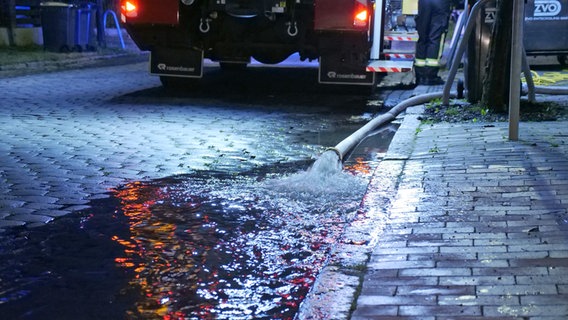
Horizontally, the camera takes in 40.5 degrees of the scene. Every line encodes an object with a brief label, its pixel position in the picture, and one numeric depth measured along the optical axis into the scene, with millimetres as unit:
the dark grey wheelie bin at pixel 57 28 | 19250
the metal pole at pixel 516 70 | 7117
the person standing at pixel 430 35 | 13422
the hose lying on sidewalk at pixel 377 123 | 6957
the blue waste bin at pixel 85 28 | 19578
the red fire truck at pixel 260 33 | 10891
